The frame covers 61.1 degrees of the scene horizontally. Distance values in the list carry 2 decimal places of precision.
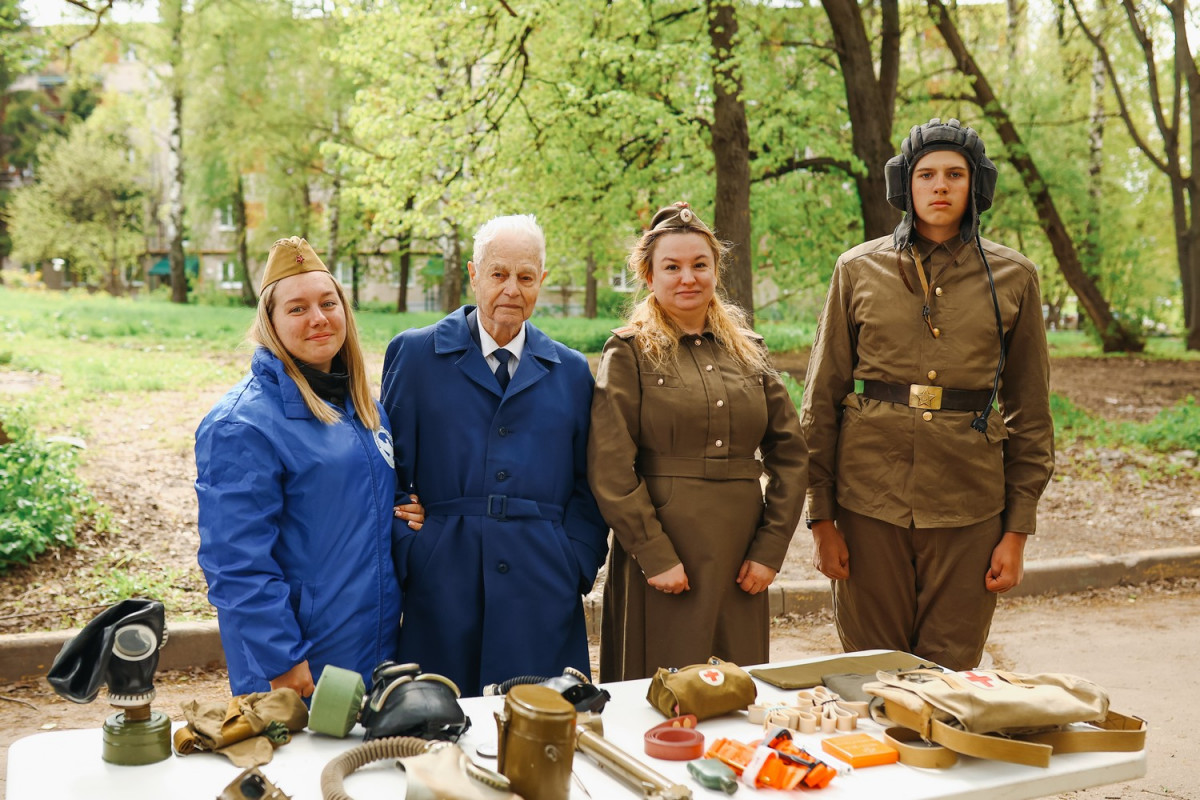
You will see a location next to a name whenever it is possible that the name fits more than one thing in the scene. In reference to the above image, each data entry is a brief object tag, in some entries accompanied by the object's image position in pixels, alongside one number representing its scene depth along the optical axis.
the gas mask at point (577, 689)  2.31
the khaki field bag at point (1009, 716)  2.11
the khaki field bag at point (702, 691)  2.34
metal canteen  1.83
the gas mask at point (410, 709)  2.10
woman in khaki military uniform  3.22
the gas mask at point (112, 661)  1.96
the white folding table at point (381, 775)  1.92
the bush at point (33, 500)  5.99
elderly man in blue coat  3.14
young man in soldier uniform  3.52
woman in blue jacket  2.65
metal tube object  1.90
